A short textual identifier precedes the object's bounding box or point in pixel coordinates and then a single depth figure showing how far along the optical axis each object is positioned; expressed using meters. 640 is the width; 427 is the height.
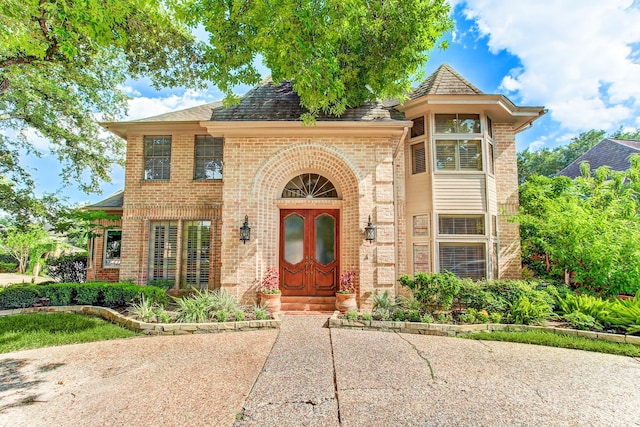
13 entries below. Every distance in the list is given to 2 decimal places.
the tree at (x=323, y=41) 5.13
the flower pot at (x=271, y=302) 7.42
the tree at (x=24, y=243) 17.72
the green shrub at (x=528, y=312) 6.58
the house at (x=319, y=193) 8.06
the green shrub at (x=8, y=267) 22.30
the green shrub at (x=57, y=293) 8.14
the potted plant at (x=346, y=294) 7.50
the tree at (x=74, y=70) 5.16
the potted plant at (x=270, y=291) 7.44
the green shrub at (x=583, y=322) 6.15
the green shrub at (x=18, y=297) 7.89
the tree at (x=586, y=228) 7.27
